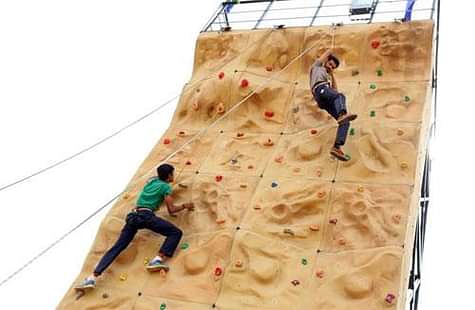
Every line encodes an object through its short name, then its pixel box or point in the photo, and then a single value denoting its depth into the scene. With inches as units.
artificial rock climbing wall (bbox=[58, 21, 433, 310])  179.8
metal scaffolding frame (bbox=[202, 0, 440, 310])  247.8
